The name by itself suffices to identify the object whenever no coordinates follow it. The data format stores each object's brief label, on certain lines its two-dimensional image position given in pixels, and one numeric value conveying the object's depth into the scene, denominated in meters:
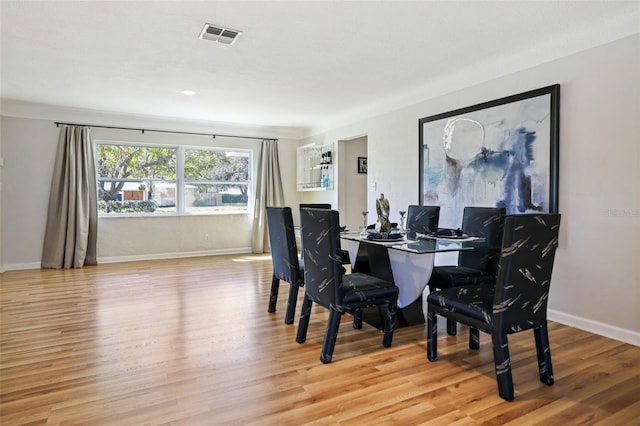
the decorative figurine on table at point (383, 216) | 3.18
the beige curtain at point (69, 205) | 5.80
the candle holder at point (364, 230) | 3.33
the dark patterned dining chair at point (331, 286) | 2.48
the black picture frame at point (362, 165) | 6.90
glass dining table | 2.68
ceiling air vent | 3.04
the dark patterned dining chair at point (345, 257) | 3.81
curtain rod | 5.91
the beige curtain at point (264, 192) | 7.32
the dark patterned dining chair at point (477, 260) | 3.05
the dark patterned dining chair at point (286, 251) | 3.18
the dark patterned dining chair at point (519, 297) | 1.97
